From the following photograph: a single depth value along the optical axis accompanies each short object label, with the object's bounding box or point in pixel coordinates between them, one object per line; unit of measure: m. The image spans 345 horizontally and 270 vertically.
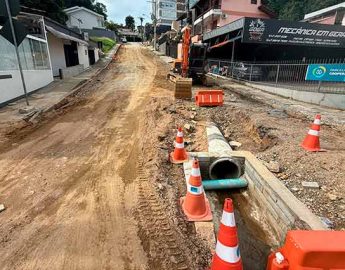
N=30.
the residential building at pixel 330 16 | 27.49
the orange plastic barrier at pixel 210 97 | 10.37
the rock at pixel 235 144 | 6.84
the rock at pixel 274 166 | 4.71
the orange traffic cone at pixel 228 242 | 2.34
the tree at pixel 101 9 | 67.86
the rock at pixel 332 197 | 3.92
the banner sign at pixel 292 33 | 17.64
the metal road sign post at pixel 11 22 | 8.12
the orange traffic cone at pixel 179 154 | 5.37
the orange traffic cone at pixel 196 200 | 3.58
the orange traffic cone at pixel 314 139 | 5.43
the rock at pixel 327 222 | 3.34
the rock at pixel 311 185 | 4.23
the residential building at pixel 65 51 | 18.05
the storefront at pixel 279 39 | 17.77
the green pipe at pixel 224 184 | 4.93
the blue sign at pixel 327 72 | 11.55
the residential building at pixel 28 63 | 10.04
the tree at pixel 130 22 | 108.75
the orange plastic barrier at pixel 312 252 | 1.96
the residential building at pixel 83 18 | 50.38
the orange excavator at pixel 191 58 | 15.40
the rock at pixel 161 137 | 6.64
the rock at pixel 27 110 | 8.82
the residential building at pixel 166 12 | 79.94
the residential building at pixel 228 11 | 30.89
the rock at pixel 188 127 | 7.66
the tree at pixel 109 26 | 68.47
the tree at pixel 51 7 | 26.84
